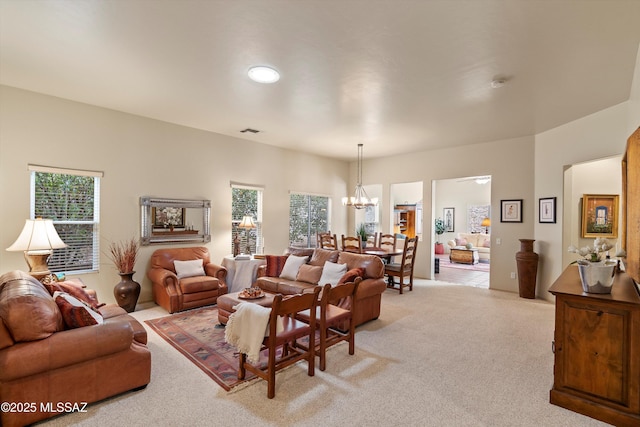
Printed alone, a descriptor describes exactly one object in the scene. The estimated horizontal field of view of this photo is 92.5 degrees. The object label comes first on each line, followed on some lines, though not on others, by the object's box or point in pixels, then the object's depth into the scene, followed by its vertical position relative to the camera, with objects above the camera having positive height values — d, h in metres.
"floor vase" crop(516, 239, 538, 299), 5.43 -0.93
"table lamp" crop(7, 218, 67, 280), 3.46 -0.40
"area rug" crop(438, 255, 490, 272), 9.09 -1.57
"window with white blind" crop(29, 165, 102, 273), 4.17 +0.00
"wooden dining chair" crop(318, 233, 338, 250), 6.79 -0.62
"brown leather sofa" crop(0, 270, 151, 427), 2.03 -1.07
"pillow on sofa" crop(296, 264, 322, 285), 4.80 -0.96
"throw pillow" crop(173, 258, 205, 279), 4.96 -0.93
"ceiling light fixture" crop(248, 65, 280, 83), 3.24 +1.51
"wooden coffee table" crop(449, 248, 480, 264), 9.84 -1.31
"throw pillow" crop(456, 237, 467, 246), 10.60 -0.92
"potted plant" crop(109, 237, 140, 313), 4.45 -0.95
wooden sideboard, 2.17 -1.03
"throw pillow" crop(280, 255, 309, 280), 5.08 -0.90
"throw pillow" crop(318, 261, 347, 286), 4.44 -0.87
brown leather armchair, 4.58 -1.10
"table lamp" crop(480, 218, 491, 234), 11.21 -0.31
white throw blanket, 2.43 -0.95
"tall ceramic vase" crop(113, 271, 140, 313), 4.43 -1.18
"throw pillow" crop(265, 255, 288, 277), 5.37 -0.93
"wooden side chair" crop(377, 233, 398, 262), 6.99 -0.66
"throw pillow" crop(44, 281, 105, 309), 3.10 -0.84
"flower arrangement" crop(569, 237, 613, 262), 2.39 -0.26
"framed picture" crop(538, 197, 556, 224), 5.26 +0.12
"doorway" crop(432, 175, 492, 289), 10.00 -0.26
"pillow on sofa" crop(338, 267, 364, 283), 4.07 -0.82
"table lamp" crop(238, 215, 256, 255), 5.93 -0.20
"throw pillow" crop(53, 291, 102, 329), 2.38 -0.82
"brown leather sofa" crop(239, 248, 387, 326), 4.07 -1.04
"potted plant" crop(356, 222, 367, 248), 7.16 -0.53
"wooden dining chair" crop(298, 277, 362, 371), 2.84 -1.03
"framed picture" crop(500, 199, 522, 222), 5.86 +0.12
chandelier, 6.83 +0.33
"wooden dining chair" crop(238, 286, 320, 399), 2.42 -1.05
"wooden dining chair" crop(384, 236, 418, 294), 5.93 -1.05
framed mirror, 5.06 -0.15
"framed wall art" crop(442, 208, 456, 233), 12.06 -0.15
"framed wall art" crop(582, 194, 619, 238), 5.48 +0.04
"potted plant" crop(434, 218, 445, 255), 11.66 -0.70
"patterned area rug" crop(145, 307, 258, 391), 2.82 -1.48
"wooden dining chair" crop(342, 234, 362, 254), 6.54 -0.66
